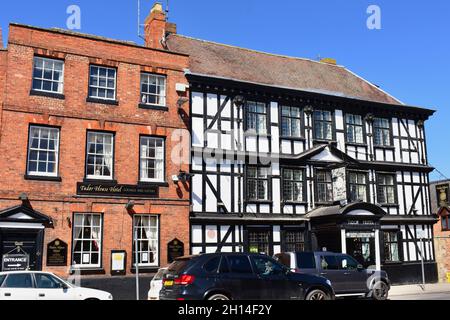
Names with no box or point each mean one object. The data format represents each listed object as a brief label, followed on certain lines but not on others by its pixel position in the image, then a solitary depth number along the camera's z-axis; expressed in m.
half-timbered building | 21.23
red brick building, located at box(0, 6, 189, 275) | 16.92
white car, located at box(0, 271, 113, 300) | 11.76
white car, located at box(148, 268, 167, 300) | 13.68
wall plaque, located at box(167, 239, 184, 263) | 18.84
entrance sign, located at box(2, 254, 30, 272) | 16.22
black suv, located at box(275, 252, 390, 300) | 15.45
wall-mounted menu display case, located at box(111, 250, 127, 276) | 17.73
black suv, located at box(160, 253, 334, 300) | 10.60
